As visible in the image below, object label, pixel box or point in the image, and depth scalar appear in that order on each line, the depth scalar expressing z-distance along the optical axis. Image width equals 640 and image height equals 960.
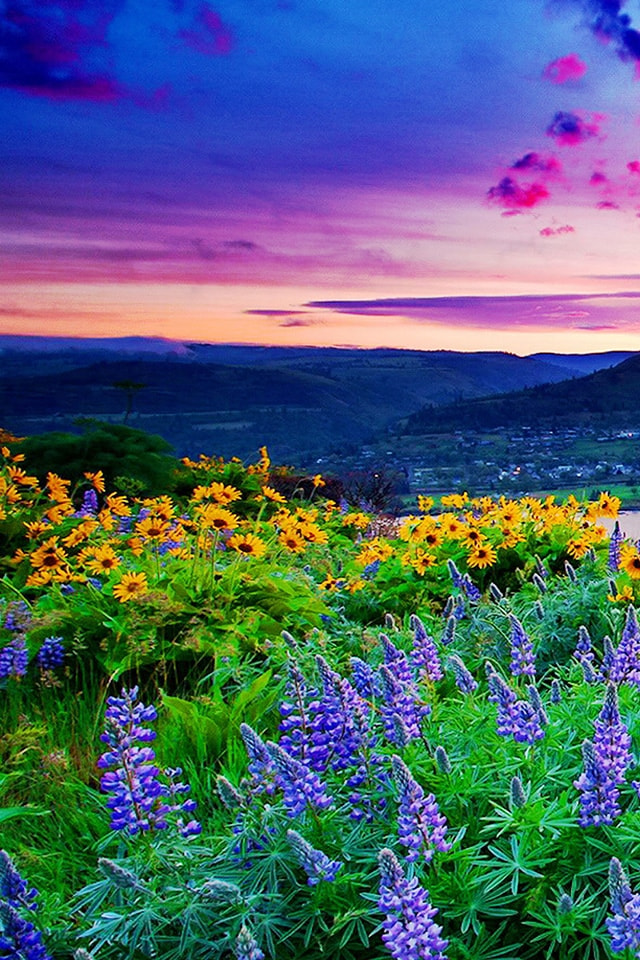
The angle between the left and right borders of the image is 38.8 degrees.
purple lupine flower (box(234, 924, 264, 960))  1.69
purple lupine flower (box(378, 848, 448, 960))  1.70
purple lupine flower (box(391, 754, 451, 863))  1.93
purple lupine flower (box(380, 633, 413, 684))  2.50
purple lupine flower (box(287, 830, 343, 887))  1.93
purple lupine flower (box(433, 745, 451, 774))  2.18
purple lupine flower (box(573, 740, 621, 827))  2.08
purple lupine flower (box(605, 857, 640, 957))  1.61
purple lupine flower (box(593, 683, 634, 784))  2.13
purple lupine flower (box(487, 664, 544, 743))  2.42
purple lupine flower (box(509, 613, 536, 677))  3.03
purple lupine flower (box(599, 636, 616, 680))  2.74
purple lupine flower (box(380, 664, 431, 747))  2.29
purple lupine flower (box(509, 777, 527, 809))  2.06
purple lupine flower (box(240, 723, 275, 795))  2.28
